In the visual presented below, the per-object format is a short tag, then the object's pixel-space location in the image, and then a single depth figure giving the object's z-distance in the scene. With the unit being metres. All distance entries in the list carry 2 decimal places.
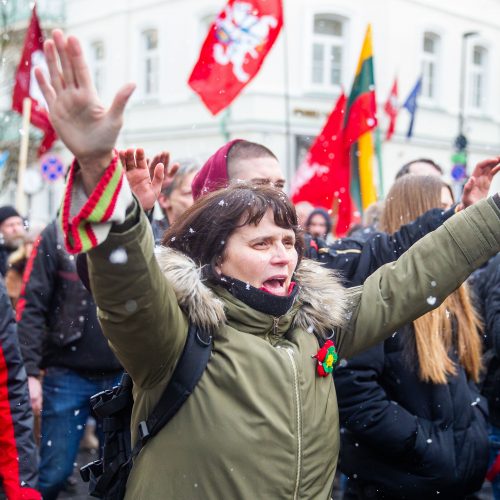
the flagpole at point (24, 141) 8.39
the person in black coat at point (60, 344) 4.18
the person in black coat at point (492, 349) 3.54
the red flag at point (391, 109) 18.33
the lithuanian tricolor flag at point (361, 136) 7.02
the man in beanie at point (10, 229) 6.45
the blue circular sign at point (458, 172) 16.18
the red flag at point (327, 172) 6.89
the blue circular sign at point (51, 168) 14.17
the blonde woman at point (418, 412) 3.10
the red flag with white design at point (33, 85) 7.99
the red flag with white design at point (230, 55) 5.57
